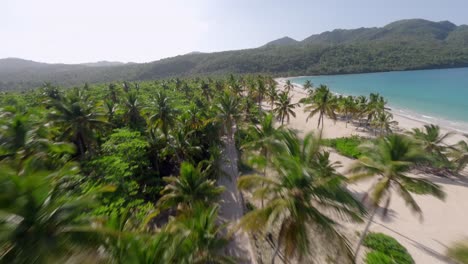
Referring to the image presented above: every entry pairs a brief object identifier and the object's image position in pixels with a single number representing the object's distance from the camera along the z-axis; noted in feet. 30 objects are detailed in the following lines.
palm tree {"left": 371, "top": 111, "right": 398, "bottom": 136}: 119.55
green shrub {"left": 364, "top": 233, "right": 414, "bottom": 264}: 46.82
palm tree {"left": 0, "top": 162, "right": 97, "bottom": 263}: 17.48
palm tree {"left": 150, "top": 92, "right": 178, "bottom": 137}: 81.26
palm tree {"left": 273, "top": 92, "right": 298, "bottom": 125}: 121.39
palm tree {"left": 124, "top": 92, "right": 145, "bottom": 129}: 100.53
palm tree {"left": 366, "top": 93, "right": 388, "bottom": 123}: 132.26
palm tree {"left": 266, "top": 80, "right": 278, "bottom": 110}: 154.75
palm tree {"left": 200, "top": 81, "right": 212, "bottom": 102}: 183.10
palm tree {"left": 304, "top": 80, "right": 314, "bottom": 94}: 275.30
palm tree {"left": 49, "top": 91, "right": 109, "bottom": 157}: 68.28
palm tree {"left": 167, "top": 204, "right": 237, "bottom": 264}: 31.32
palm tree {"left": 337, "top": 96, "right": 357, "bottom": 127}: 153.79
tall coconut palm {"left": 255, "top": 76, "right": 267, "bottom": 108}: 158.18
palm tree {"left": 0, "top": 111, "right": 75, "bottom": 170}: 45.93
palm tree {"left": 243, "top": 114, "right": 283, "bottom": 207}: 60.19
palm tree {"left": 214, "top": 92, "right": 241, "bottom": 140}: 85.81
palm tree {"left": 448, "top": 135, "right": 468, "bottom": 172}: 80.79
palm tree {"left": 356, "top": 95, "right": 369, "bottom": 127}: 143.90
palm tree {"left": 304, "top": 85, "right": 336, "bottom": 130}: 117.20
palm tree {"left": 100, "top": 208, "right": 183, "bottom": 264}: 23.08
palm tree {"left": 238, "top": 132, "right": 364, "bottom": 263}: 29.01
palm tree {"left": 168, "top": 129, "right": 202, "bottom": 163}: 73.87
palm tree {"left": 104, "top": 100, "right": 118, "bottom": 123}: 100.99
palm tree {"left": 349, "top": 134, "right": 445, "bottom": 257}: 37.06
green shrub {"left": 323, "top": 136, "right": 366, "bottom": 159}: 104.28
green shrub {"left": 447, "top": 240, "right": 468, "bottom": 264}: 19.13
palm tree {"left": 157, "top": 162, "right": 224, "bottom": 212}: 49.49
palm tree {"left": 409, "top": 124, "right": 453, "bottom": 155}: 82.28
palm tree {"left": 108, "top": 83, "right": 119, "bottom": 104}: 163.31
